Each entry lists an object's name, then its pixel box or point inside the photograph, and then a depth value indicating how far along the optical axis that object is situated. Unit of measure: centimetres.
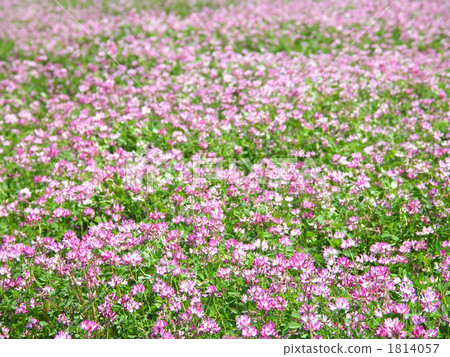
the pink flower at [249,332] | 319
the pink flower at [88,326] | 332
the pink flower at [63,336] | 335
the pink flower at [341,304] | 322
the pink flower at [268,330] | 316
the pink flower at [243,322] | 325
